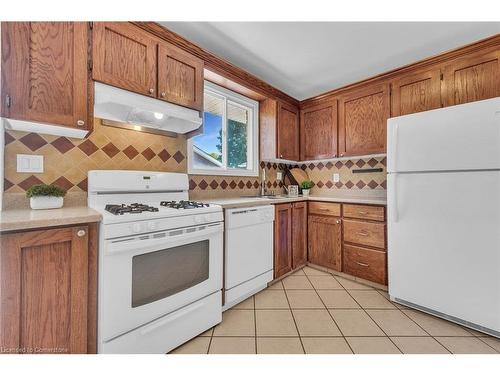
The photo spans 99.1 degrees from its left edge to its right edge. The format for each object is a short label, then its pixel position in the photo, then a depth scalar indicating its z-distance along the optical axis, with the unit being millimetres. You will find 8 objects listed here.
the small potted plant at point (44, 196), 1233
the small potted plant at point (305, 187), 3105
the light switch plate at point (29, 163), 1334
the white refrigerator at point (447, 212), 1468
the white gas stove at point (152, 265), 1109
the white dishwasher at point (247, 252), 1788
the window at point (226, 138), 2366
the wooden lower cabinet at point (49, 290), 905
